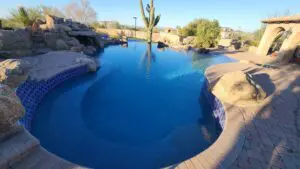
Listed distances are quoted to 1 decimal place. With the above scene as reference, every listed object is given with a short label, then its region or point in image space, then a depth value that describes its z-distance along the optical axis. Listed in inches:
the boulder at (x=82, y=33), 604.8
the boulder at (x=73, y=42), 538.3
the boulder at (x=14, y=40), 320.5
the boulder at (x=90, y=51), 580.5
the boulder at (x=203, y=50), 727.1
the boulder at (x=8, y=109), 113.7
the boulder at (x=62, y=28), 539.9
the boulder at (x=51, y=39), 465.9
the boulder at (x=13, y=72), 173.4
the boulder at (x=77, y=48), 506.3
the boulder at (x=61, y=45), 484.1
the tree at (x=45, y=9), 966.5
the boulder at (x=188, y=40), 963.8
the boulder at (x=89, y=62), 381.1
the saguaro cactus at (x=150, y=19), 984.3
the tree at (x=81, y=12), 1902.1
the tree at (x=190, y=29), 1113.4
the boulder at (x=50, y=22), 555.1
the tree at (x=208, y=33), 791.1
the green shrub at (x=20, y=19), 592.7
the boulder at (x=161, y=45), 898.7
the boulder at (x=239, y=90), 201.9
